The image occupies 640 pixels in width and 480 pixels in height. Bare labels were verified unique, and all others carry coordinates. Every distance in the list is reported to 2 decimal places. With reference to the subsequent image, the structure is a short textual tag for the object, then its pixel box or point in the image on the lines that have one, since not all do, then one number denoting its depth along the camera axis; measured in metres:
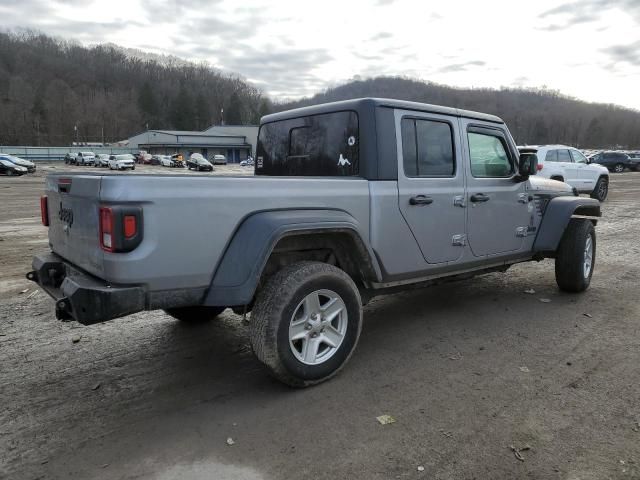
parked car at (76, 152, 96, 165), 64.31
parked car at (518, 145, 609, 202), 16.28
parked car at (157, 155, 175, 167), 70.74
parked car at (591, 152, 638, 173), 39.50
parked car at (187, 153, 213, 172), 55.97
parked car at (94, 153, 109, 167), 60.51
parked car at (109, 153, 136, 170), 53.06
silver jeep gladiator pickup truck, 2.97
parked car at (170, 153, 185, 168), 68.19
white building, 96.06
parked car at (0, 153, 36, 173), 39.09
